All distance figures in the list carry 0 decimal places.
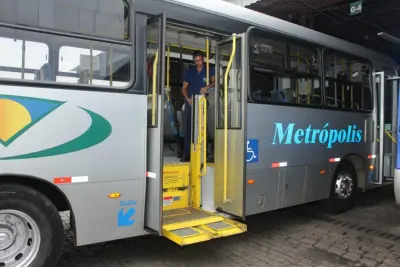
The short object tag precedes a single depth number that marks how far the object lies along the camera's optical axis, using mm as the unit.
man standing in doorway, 5340
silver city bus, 3289
